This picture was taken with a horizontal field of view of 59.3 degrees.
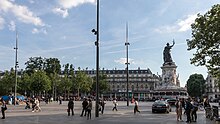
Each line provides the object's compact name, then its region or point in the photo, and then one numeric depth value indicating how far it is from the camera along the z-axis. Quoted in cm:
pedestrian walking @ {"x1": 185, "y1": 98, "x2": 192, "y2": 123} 1448
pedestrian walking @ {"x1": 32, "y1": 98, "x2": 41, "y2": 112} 2258
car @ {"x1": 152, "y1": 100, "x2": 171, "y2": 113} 2191
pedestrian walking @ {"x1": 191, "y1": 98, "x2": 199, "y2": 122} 1510
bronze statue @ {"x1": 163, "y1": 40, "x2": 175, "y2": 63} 4896
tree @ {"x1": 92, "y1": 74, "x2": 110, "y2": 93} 7501
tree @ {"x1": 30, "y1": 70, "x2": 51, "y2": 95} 5551
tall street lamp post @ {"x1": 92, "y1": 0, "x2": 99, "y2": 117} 1651
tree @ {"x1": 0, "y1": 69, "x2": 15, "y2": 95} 6167
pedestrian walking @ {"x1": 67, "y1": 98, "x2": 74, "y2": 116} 1801
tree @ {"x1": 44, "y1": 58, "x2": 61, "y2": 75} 7339
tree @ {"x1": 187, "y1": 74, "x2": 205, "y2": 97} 8376
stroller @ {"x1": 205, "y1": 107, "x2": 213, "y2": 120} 1607
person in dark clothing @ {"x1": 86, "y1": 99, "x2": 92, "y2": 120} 1586
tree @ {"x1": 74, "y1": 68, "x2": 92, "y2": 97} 6771
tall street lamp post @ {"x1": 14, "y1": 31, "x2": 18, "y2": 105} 3380
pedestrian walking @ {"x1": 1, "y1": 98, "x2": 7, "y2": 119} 1549
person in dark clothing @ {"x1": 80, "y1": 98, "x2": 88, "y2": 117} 1754
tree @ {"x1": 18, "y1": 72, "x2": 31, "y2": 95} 5897
